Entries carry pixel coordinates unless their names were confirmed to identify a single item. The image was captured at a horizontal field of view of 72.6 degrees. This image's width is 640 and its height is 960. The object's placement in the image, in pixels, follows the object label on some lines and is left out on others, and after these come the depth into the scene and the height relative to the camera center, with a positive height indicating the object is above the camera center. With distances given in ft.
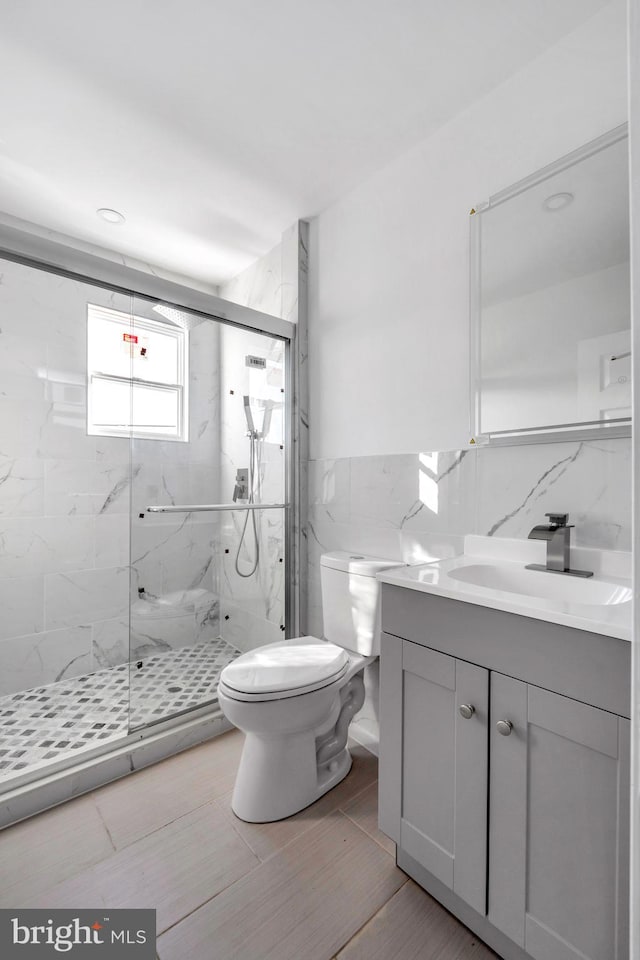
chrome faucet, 3.96 -0.54
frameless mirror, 3.93 +1.79
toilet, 4.56 -2.35
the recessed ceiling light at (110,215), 7.12 +4.38
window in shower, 6.04 +1.43
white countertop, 2.66 -0.83
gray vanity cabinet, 2.60 -2.04
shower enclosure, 6.07 -0.44
